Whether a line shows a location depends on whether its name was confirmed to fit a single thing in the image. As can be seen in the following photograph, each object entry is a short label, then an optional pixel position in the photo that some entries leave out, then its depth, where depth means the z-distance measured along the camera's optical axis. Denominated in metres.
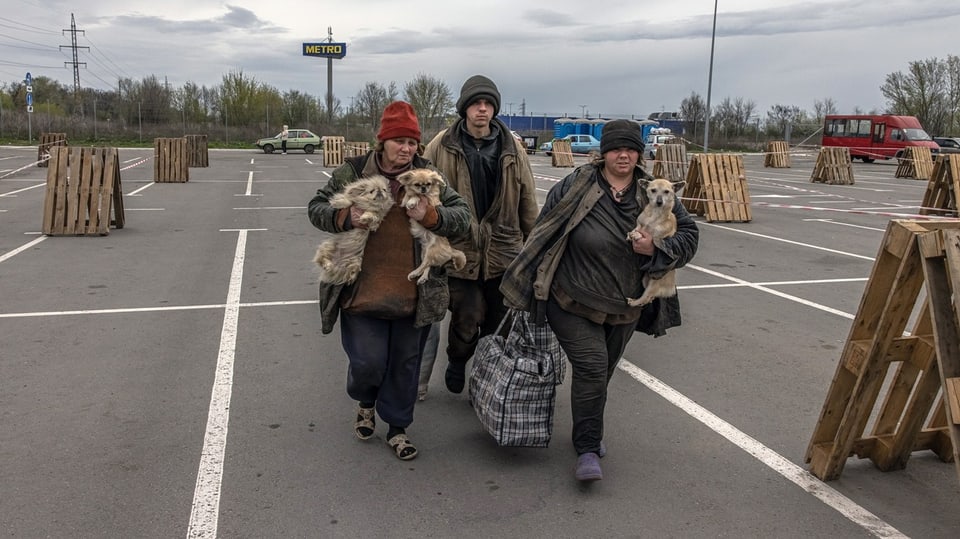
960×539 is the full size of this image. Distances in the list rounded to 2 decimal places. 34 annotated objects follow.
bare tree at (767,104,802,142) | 59.66
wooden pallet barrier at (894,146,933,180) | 30.77
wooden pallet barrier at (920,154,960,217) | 13.92
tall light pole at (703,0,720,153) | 40.33
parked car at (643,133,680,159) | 39.91
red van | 40.25
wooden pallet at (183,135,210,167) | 30.47
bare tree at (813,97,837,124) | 67.75
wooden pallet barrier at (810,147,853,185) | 26.53
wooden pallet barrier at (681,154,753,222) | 14.99
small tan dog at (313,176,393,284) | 3.74
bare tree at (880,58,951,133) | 55.53
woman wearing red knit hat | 3.87
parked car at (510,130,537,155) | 48.19
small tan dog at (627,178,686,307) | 3.77
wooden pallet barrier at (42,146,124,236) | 11.52
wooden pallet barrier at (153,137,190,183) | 21.81
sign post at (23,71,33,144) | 34.64
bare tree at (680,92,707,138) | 63.81
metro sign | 67.03
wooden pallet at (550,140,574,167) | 36.28
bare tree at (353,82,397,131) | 62.59
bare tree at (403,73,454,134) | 57.62
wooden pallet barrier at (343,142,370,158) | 31.77
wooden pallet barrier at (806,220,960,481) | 3.27
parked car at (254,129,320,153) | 47.19
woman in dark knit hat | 3.81
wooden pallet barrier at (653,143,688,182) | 24.17
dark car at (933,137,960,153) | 43.19
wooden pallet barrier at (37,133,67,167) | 28.64
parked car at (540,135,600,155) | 46.19
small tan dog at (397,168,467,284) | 3.68
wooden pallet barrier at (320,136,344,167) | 34.38
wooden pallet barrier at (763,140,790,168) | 37.56
